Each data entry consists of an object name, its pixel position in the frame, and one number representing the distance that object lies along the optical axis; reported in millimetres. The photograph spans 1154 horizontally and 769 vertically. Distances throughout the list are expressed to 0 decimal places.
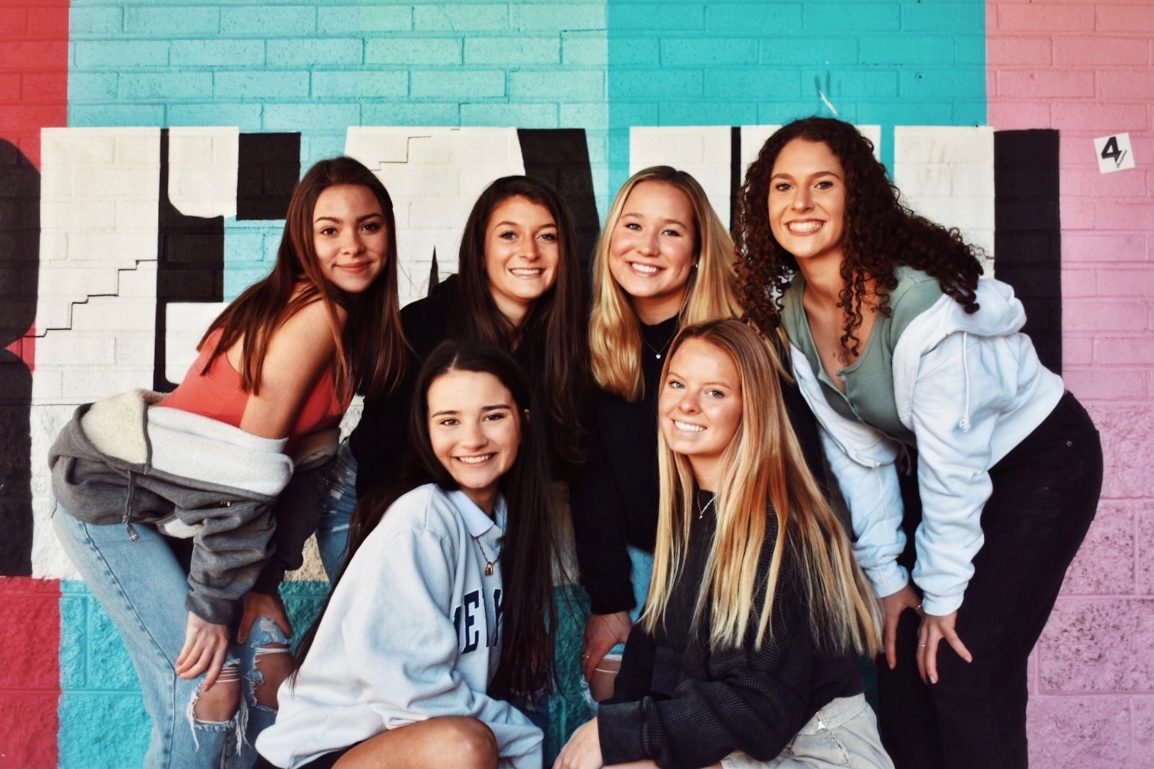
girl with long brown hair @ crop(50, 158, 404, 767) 2359
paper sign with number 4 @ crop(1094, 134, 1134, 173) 3242
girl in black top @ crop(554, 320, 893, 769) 1956
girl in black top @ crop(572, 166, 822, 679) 2596
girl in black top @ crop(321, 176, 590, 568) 2621
